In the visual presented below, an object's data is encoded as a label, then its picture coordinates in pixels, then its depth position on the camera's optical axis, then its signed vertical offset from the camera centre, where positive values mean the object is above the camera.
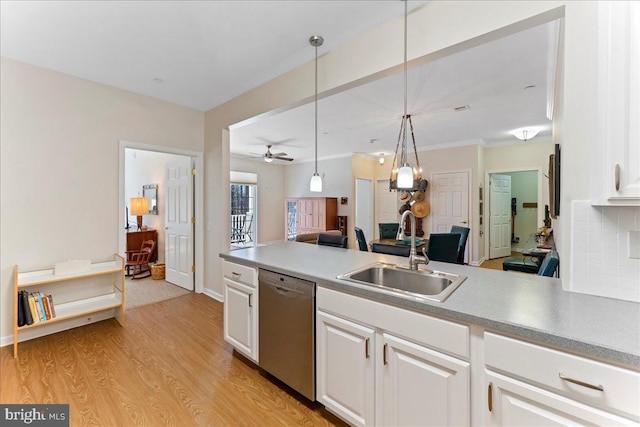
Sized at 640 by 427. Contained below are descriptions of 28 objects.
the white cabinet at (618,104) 1.15 +0.44
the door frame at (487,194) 5.71 +0.33
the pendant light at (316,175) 2.29 +0.31
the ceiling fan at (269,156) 6.00 +1.12
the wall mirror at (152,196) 5.55 +0.24
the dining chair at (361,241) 4.37 -0.49
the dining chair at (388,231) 5.37 -0.42
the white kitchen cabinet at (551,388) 0.91 -0.62
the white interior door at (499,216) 6.46 -0.15
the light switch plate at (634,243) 1.30 -0.15
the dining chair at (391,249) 3.77 -0.54
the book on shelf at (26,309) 2.55 -0.91
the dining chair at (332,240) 3.26 -0.37
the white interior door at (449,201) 6.02 +0.18
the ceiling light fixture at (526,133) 4.93 +1.33
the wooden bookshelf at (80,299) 2.53 -0.88
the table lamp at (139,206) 5.34 +0.04
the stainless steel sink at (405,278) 1.68 -0.43
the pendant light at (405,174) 1.98 +0.24
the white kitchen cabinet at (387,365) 1.24 -0.78
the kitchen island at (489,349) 0.95 -0.57
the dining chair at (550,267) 1.95 -0.40
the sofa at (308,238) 4.40 -0.46
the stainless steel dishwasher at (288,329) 1.79 -0.81
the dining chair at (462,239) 4.14 -0.46
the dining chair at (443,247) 3.47 -0.46
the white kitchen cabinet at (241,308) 2.16 -0.80
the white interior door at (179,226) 4.16 -0.27
